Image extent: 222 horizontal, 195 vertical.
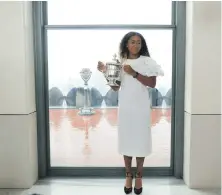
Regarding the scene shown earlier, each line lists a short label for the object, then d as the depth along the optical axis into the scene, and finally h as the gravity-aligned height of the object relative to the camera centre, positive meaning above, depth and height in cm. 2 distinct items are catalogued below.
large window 261 +0
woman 217 -13
